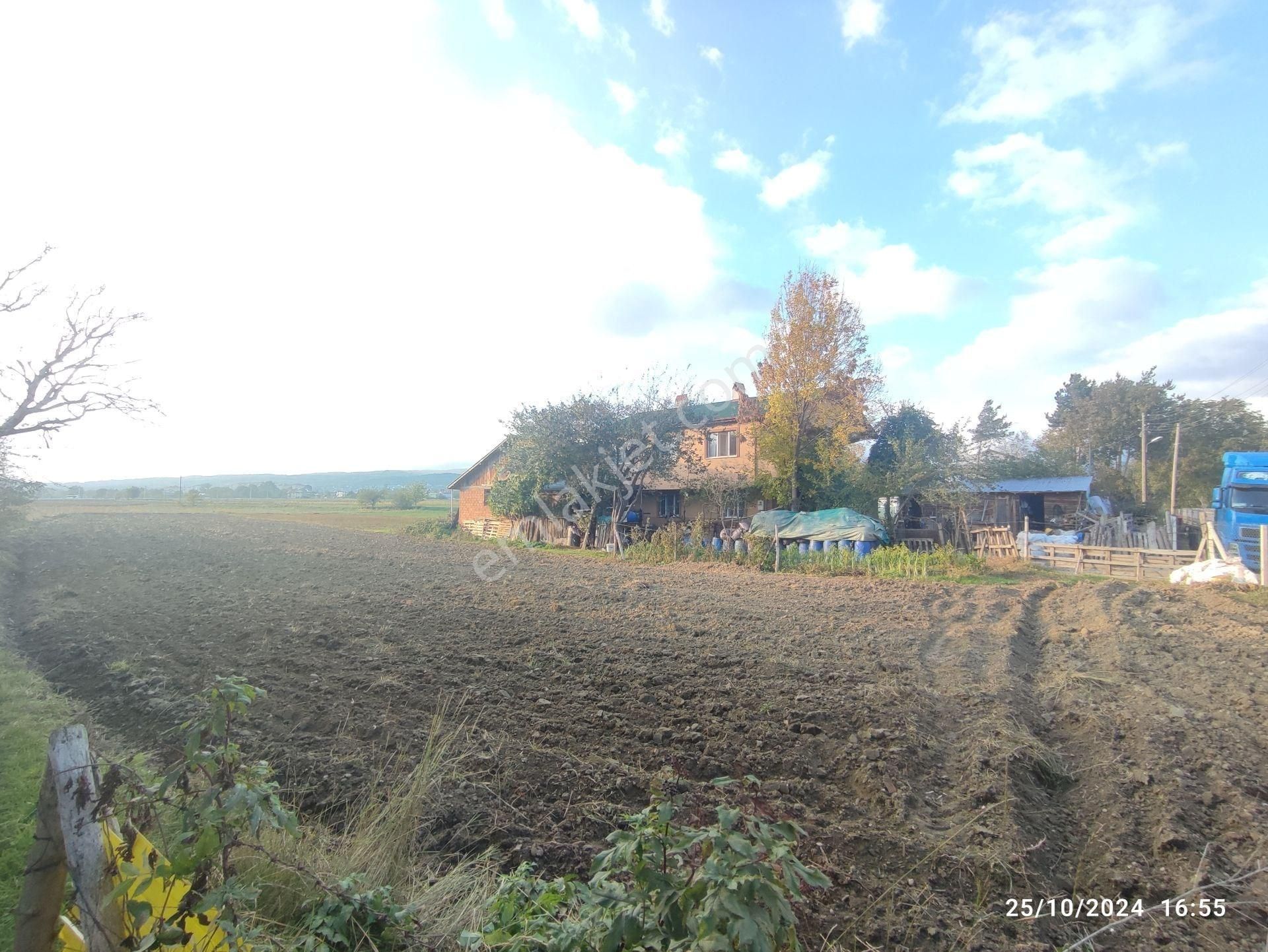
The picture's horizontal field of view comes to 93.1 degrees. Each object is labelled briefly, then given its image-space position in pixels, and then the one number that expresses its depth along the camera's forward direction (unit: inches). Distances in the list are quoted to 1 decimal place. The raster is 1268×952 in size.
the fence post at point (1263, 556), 442.3
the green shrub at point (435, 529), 1256.2
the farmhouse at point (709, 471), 957.8
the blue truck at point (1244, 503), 594.5
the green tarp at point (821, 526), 730.2
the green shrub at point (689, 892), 53.6
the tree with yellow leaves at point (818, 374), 861.8
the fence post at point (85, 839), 61.4
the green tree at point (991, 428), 1934.1
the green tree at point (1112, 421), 1567.4
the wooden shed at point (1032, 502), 1053.8
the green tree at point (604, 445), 909.2
